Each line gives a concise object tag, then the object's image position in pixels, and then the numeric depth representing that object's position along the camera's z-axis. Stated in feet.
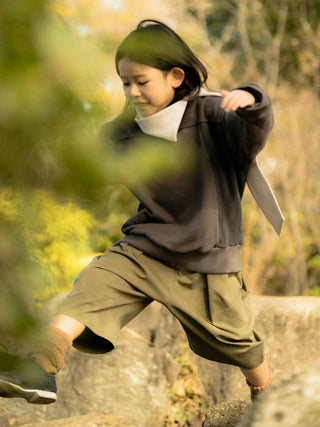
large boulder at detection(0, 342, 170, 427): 21.59
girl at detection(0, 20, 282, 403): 15.79
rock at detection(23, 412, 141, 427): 16.52
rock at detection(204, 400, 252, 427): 18.66
